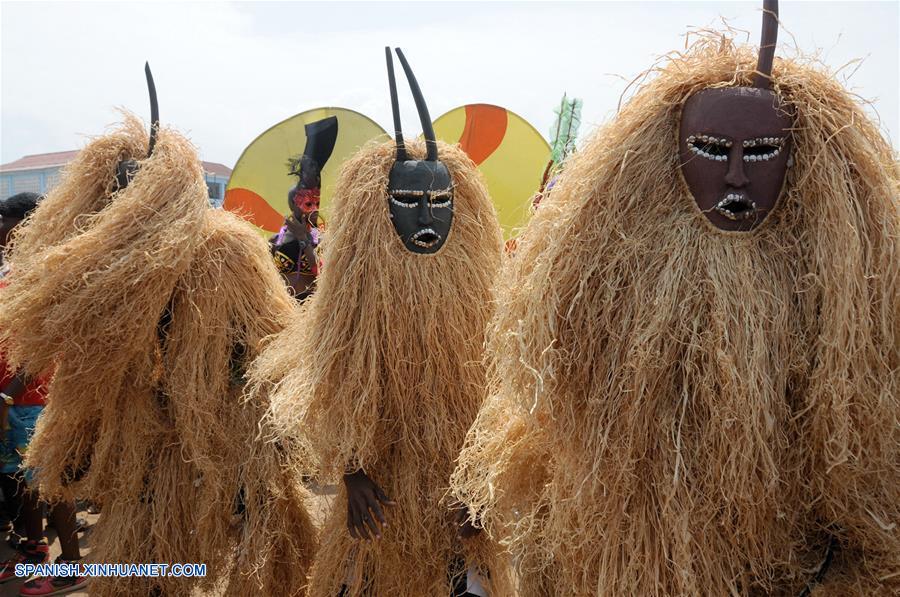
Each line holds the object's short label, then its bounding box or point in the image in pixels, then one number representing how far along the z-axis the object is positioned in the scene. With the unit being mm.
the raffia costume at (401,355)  2318
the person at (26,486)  3762
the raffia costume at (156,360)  2711
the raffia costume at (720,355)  1468
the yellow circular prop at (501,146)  5344
